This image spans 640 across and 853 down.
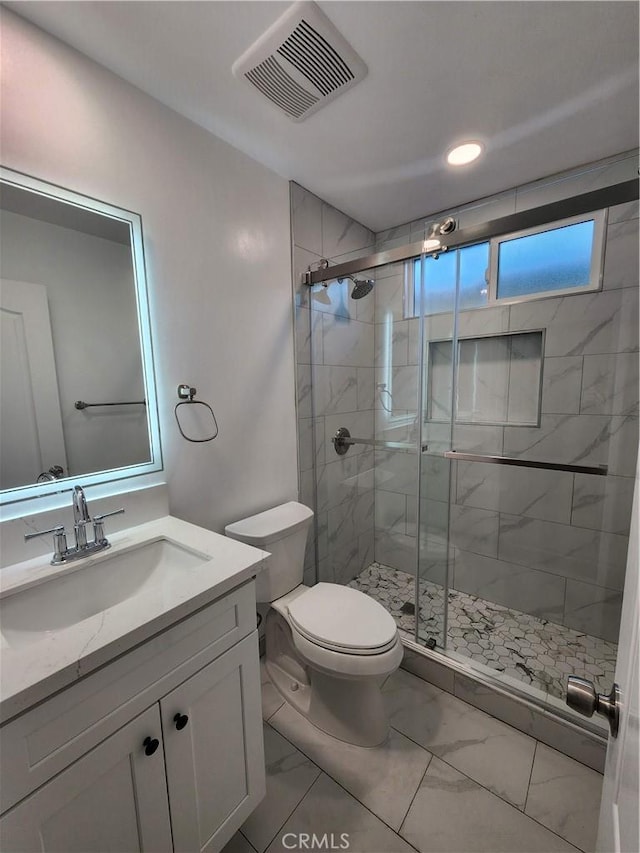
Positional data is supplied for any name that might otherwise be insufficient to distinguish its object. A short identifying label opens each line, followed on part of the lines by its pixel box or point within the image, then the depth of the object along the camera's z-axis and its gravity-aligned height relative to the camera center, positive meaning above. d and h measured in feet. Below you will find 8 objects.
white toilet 4.27 -3.18
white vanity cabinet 2.09 -2.55
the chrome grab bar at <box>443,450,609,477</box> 5.32 -1.31
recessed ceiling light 5.15 +3.33
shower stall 5.70 -1.00
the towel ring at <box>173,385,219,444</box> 4.55 -0.16
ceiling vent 3.31 +3.27
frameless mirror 3.42 +0.45
